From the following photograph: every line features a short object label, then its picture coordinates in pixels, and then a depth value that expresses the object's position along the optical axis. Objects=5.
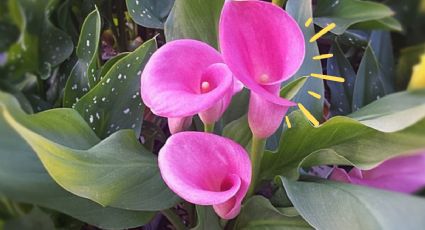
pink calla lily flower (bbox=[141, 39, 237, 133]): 0.30
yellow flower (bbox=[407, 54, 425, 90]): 0.37
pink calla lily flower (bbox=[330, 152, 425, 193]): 0.36
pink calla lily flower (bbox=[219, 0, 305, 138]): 0.31
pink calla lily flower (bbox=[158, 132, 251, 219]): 0.30
